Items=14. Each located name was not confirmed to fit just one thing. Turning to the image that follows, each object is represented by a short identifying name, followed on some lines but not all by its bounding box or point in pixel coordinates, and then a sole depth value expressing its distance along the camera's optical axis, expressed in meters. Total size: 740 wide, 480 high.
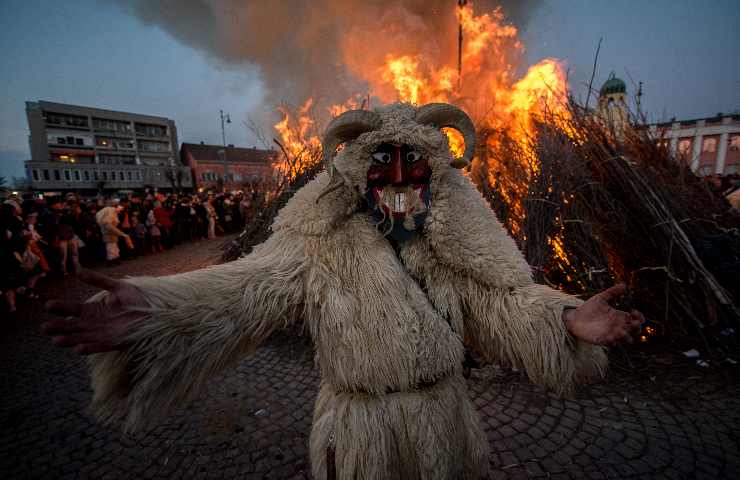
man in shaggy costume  1.44
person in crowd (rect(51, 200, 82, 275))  9.18
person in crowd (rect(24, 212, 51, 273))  7.96
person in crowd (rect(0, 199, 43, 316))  6.38
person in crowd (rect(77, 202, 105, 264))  10.73
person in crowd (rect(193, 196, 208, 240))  15.33
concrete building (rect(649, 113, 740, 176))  33.25
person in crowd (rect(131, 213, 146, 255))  11.66
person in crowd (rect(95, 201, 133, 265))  9.95
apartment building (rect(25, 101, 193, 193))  46.75
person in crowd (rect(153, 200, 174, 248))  13.05
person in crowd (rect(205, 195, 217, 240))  15.59
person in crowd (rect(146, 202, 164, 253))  12.34
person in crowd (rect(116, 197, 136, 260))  11.38
